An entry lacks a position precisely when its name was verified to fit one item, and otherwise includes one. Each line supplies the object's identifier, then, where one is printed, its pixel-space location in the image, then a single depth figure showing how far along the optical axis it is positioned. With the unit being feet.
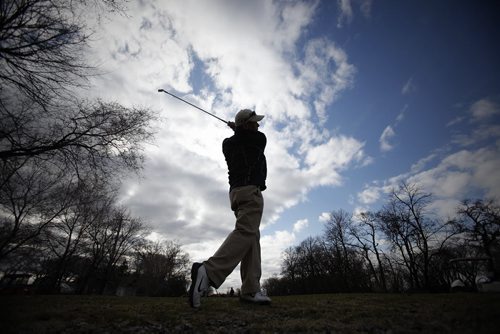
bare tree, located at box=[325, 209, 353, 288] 120.37
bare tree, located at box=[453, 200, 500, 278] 84.84
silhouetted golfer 8.46
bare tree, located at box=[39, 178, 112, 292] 75.16
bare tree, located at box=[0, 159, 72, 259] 45.24
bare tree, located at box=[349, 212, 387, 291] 113.00
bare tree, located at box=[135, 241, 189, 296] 146.40
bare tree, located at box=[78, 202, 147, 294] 98.19
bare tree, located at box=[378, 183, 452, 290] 96.07
